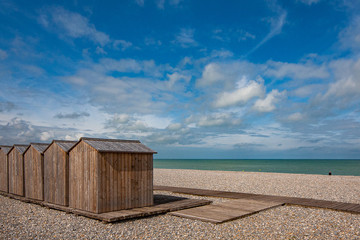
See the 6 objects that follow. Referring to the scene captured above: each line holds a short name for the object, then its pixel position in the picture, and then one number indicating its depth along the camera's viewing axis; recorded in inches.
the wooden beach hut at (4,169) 603.1
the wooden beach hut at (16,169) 543.2
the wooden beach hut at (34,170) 476.0
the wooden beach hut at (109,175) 362.9
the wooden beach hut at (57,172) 412.0
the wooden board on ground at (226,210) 359.3
